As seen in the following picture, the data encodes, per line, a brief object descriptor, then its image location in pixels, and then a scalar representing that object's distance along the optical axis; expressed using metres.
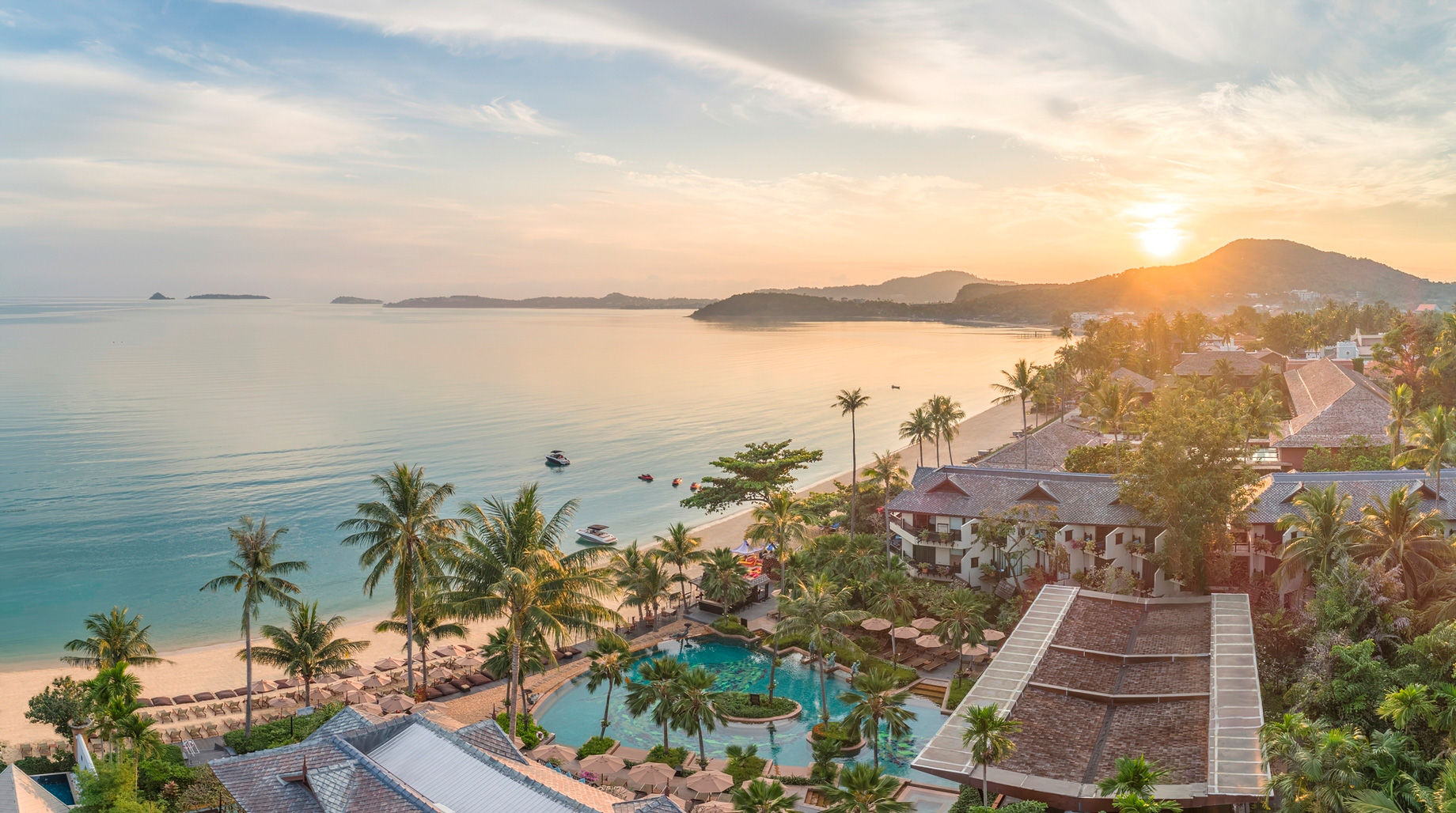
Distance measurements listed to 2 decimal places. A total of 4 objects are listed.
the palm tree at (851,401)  62.66
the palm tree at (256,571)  35.00
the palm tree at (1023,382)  78.94
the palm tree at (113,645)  34.81
